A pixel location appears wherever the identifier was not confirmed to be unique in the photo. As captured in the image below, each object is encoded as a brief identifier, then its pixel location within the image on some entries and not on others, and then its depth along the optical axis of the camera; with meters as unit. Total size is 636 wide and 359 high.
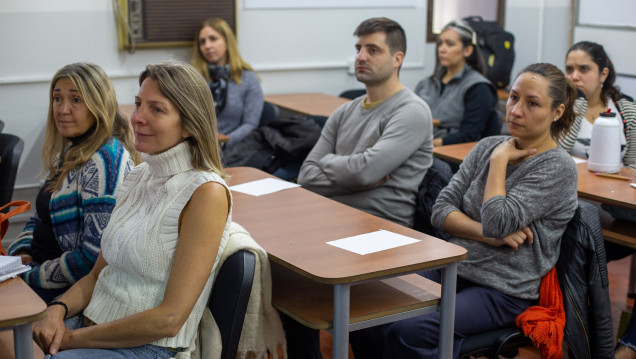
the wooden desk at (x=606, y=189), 2.70
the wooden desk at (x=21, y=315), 1.59
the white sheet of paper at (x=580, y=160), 3.34
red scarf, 2.25
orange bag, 2.06
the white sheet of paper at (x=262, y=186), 2.83
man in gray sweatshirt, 2.99
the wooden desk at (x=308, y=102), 4.64
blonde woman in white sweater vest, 1.76
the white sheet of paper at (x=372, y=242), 2.12
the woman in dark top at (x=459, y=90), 4.32
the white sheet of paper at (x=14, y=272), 1.80
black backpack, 5.79
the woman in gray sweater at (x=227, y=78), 4.62
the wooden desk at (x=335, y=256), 1.95
